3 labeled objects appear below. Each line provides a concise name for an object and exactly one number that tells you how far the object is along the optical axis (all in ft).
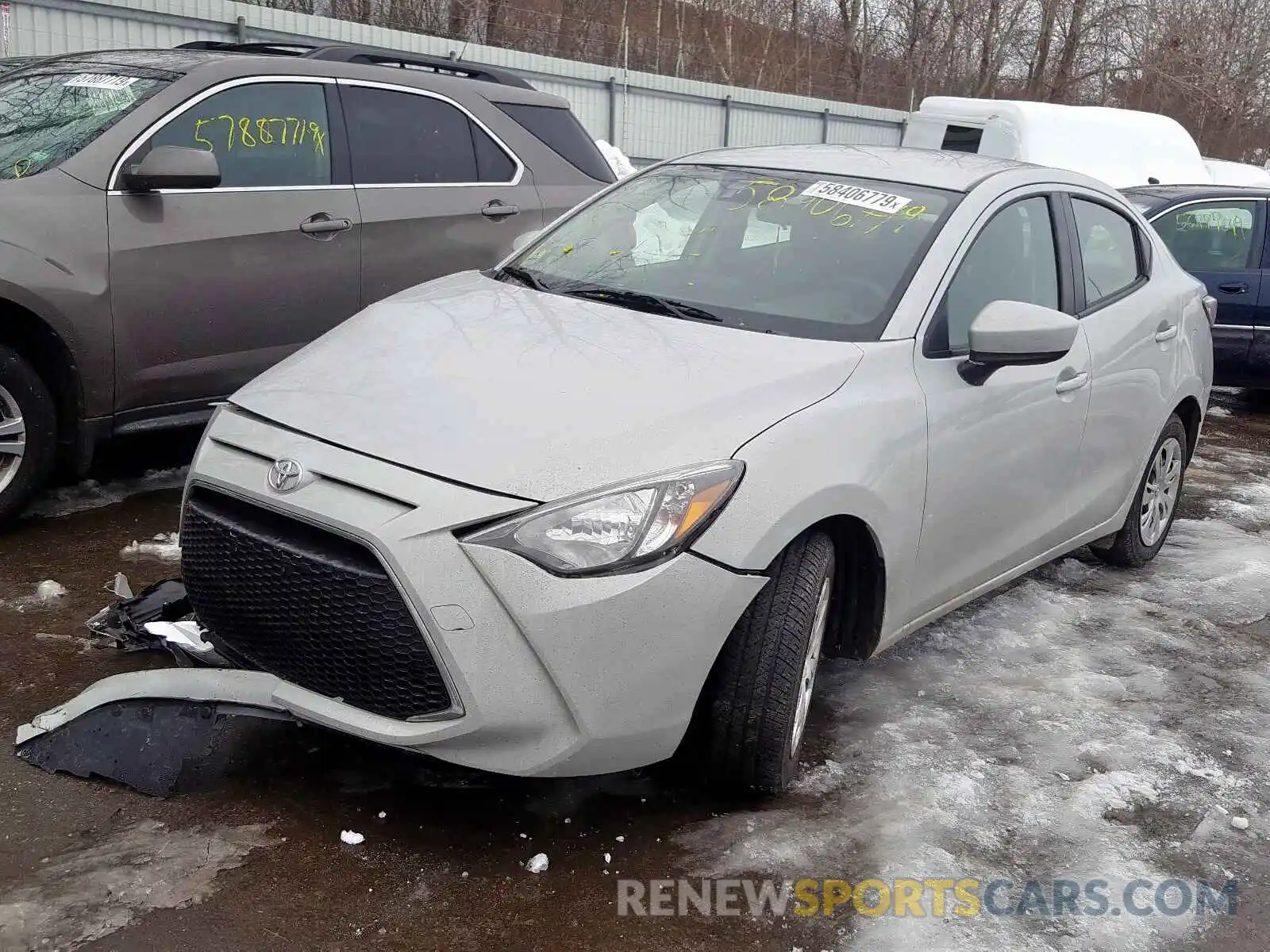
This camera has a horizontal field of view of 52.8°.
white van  46.42
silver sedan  8.94
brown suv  15.23
